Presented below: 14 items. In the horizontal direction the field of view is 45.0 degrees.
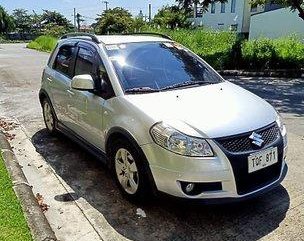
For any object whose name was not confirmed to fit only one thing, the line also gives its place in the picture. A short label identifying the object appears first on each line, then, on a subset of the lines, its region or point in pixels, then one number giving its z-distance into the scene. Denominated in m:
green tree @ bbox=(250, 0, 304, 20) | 13.41
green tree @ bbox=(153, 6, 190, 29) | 42.53
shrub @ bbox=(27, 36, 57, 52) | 32.64
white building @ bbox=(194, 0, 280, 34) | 38.16
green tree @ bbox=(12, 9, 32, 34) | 97.12
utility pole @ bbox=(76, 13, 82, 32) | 77.21
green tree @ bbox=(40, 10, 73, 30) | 92.38
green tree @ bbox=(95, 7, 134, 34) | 49.22
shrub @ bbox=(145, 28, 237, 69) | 17.47
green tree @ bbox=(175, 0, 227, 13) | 19.97
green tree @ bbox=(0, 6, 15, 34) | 84.05
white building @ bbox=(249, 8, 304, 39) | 27.25
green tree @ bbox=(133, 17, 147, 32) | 46.63
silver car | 3.21
